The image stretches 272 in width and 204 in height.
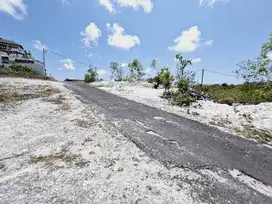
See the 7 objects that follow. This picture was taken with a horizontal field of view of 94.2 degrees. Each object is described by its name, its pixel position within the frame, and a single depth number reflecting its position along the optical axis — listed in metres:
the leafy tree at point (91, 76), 16.40
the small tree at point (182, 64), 8.27
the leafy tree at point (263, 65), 5.02
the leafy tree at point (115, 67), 17.39
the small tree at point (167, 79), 7.54
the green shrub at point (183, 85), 7.52
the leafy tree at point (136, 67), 14.71
